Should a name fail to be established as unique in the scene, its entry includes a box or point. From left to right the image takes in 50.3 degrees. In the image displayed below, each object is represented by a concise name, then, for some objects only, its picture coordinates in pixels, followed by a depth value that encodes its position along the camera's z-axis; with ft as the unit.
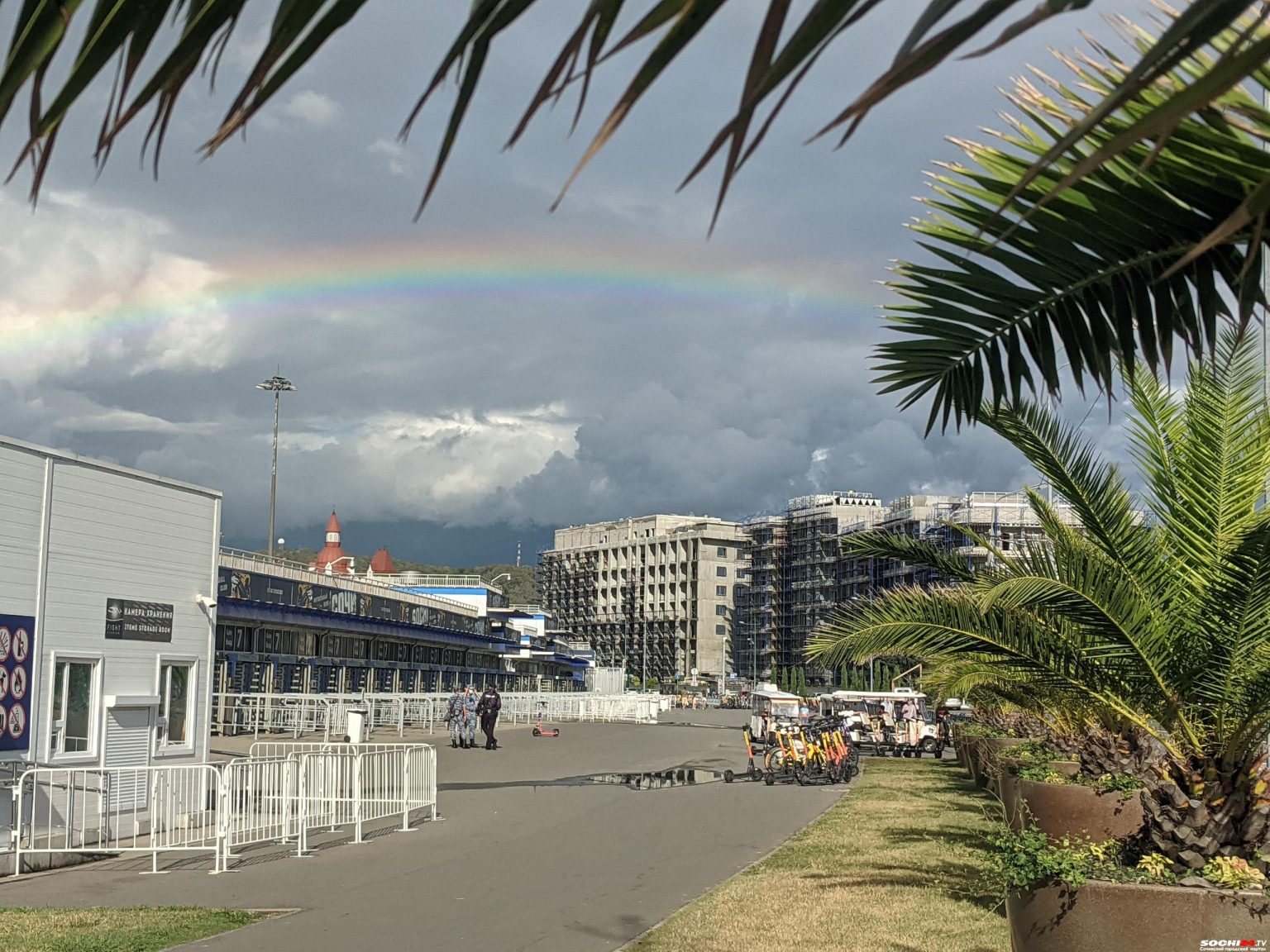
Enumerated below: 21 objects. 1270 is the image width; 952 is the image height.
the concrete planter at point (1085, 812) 37.76
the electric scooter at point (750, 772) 88.28
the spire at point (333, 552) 282.85
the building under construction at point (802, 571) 386.93
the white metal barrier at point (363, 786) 53.88
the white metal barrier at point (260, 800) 48.80
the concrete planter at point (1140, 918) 21.94
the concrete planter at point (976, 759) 78.03
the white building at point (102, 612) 50.11
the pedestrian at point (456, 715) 118.11
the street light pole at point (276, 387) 247.29
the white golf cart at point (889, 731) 132.46
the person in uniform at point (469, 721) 117.50
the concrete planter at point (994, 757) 64.49
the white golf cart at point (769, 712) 117.58
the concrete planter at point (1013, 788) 42.98
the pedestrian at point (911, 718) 132.57
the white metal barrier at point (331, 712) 122.52
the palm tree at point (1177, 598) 24.64
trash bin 85.35
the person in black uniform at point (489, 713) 115.65
